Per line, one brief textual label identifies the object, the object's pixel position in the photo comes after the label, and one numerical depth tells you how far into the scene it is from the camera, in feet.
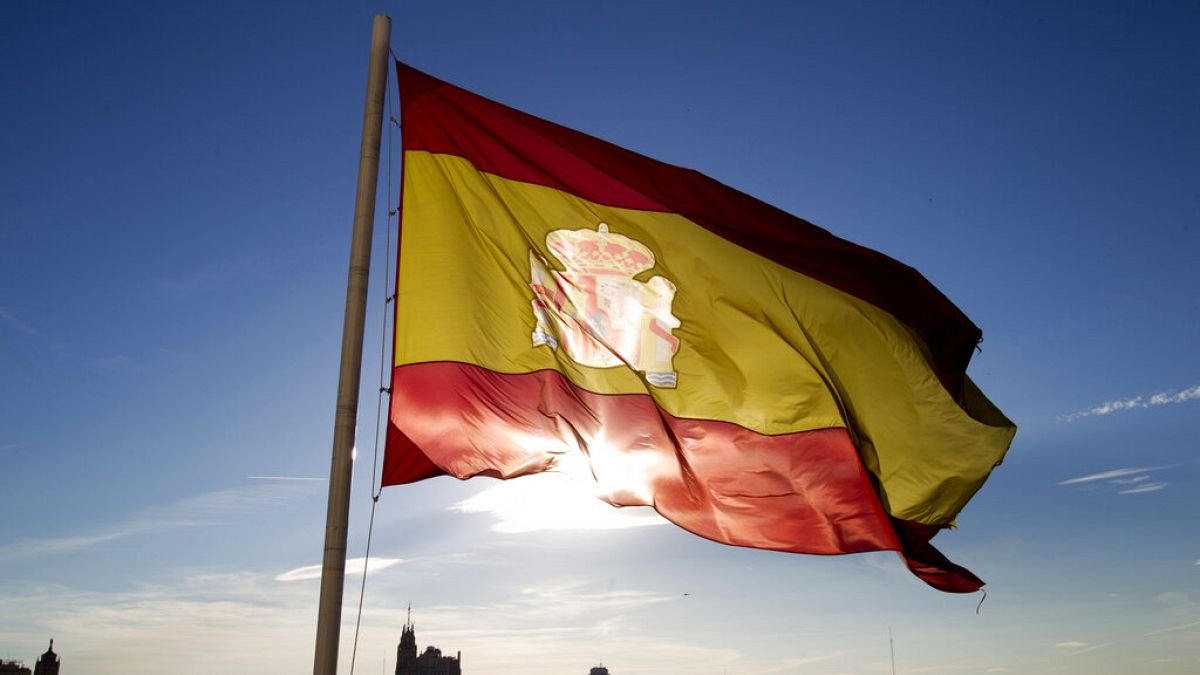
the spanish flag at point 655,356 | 28.09
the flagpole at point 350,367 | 22.25
